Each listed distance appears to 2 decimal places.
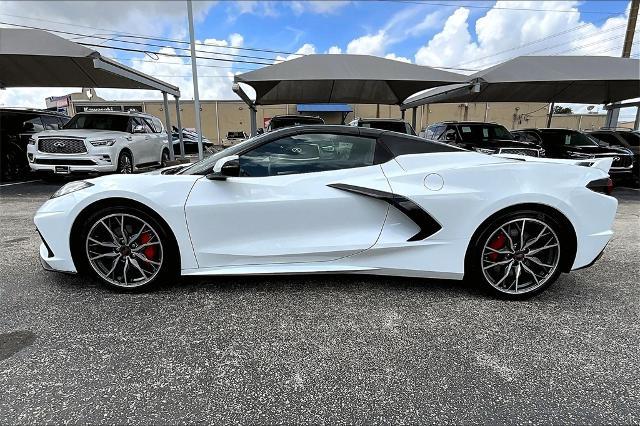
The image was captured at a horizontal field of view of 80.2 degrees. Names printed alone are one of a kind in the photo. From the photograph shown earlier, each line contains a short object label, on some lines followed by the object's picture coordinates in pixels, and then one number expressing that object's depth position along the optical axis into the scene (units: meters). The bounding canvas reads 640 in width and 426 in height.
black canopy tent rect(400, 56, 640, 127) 10.29
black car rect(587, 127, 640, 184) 10.41
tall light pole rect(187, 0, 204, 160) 12.38
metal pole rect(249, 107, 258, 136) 14.32
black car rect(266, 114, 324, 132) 9.57
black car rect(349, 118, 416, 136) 9.59
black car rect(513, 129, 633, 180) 9.78
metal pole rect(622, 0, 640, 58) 16.40
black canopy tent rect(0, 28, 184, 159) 8.70
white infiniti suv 8.13
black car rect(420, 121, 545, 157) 9.63
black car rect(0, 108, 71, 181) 9.70
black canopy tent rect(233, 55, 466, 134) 10.00
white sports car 2.86
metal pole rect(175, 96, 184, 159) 14.94
